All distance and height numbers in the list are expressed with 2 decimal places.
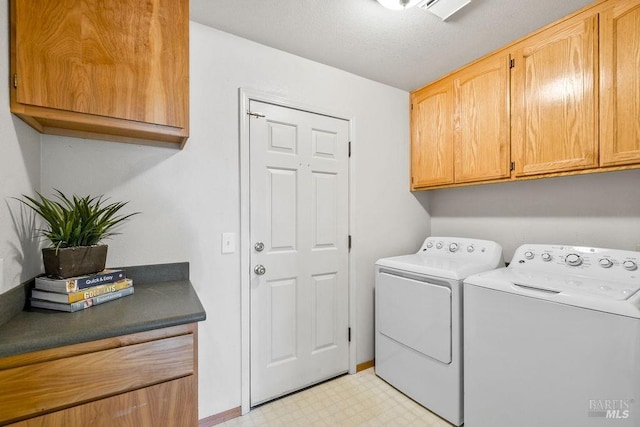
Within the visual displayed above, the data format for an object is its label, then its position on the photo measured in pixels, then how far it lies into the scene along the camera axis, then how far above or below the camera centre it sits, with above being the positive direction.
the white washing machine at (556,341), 1.11 -0.58
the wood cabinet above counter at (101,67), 1.03 +0.59
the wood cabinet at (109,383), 0.80 -0.53
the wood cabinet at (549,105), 1.40 +0.65
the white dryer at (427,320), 1.67 -0.71
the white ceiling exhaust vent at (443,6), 1.45 +1.08
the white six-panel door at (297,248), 1.85 -0.26
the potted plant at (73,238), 1.10 -0.11
